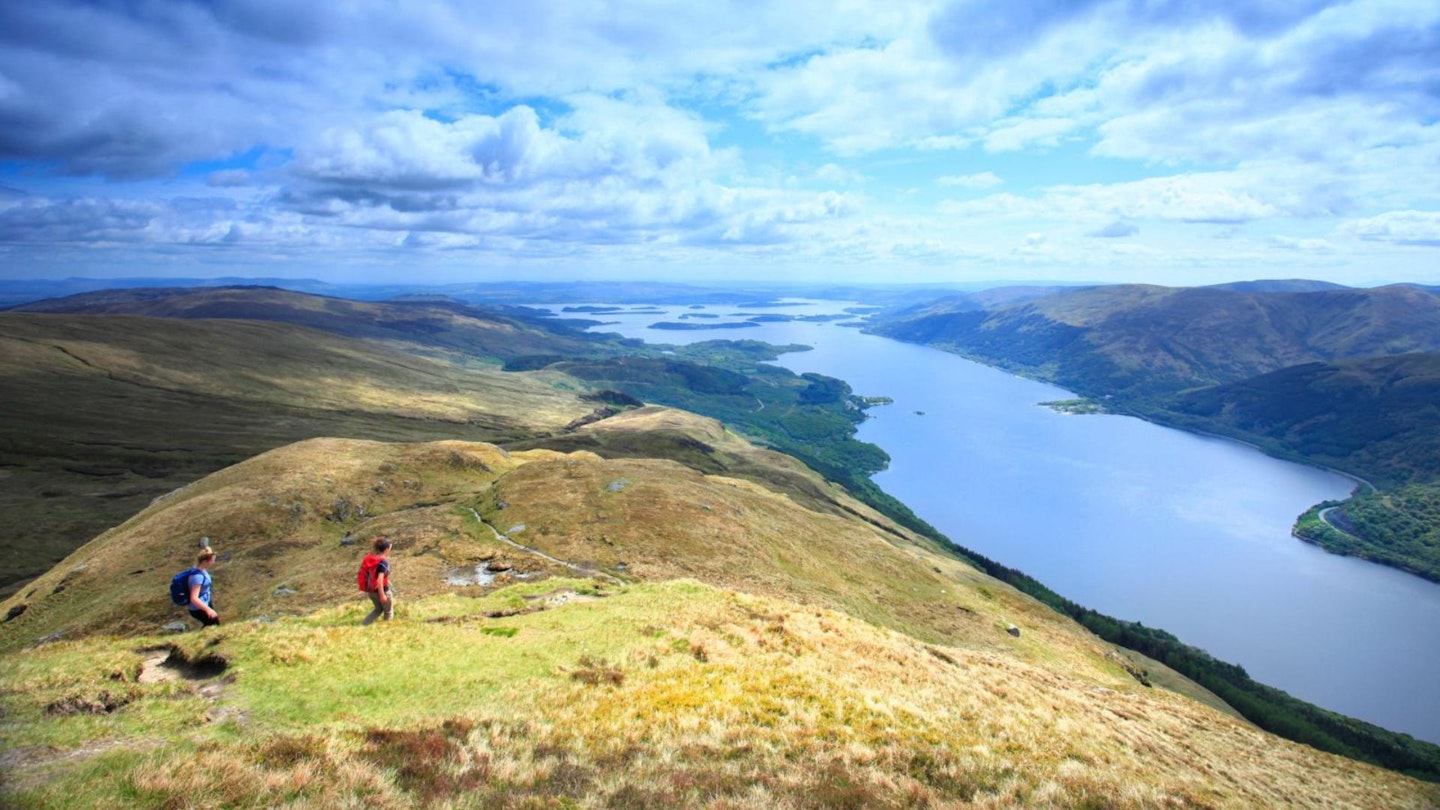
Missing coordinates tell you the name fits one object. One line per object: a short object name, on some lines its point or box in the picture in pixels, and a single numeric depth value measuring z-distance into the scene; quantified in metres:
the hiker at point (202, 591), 22.38
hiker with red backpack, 24.08
